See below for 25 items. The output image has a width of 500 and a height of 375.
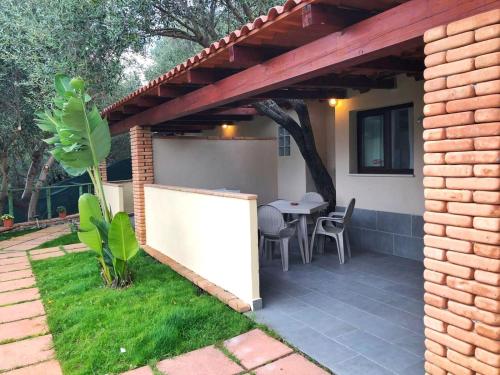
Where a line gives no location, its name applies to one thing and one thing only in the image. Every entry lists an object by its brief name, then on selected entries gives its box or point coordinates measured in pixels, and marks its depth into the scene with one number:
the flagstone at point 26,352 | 3.72
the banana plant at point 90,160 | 5.08
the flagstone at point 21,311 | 4.86
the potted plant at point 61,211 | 12.66
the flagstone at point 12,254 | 8.22
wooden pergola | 2.67
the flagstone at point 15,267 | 7.19
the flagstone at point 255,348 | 3.46
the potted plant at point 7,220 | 11.09
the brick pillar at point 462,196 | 2.15
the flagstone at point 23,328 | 4.34
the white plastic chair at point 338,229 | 6.40
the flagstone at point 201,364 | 3.34
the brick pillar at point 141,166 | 8.25
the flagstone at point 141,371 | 3.36
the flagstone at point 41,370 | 3.51
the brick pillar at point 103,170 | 12.71
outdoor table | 6.48
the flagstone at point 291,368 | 3.22
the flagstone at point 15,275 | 6.62
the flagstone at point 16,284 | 6.06
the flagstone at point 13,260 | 7.70
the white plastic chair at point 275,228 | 5.98
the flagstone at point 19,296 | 5.47
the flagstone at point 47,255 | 7.97
